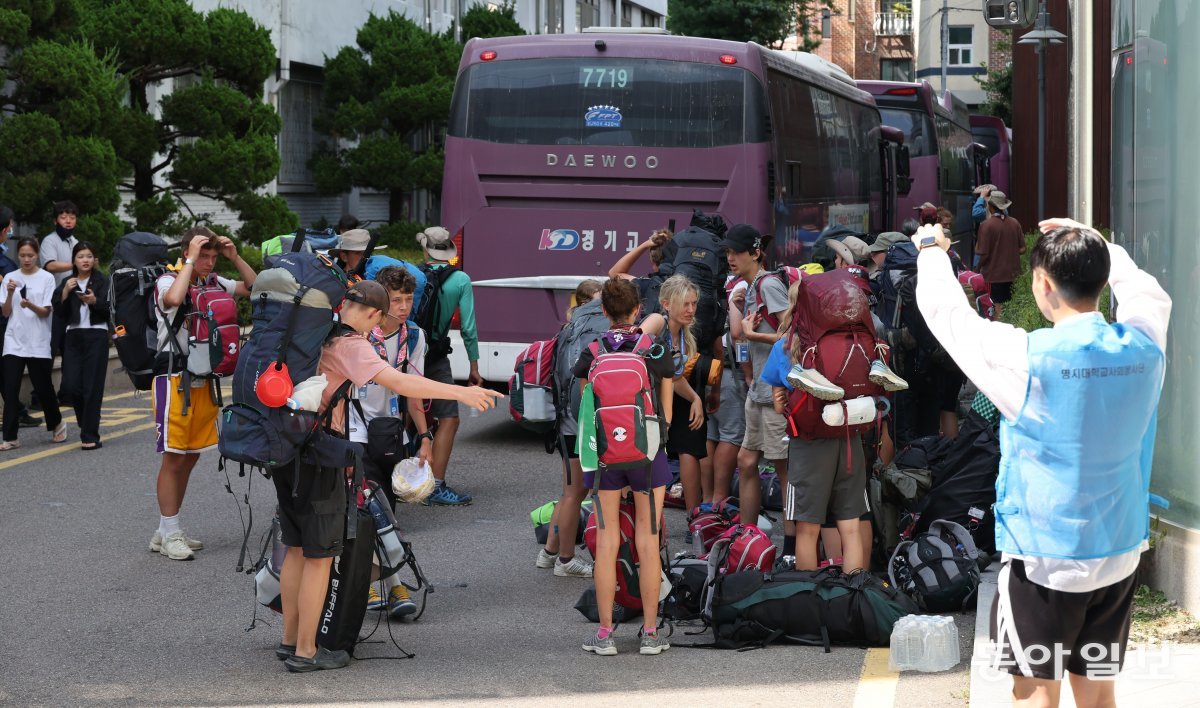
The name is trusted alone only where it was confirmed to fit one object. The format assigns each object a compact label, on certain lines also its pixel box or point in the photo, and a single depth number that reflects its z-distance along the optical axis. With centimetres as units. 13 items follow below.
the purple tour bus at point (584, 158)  2583
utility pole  10600
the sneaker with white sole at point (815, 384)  1410
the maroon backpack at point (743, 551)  1467
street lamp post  3111
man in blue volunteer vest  796
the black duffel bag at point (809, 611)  1330
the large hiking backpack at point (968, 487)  1598
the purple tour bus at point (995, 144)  7600
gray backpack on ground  1419
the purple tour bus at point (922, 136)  5269
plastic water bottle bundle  1240
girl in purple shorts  1311
